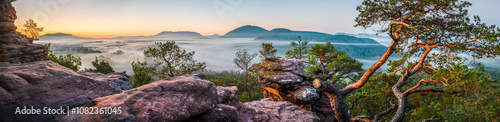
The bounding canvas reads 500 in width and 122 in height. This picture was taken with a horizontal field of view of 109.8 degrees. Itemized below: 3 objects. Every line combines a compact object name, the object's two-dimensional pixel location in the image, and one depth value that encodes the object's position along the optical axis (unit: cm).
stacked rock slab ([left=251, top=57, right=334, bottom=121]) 1244
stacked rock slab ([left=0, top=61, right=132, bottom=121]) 397
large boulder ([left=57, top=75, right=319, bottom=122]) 418
